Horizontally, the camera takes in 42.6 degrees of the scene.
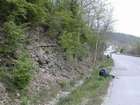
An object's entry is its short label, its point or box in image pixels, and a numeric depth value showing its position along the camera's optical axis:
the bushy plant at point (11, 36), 7.44
